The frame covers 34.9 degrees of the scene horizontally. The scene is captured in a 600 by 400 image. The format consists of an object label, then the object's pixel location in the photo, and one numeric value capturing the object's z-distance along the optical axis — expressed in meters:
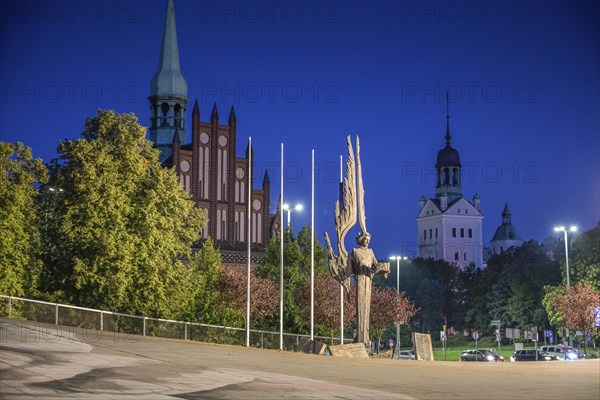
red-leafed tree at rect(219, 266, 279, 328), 64.19
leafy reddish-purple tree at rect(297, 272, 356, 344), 69.19
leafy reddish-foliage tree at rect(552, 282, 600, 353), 66.62
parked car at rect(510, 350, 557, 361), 62.67
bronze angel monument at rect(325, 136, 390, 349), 30.39
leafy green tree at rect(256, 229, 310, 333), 63.22
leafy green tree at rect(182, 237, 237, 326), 55.72
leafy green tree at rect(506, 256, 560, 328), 102.38
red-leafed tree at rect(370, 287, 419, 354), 81.18
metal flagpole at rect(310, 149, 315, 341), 42.45
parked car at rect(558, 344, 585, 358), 64.50
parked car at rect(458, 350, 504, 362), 65.91
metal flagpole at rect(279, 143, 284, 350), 38.96
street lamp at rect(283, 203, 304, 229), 51.32
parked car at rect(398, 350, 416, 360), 70.97
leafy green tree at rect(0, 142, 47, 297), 40.44
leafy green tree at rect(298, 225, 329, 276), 75.44
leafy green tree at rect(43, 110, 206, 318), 41.94
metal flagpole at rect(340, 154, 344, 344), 36.47
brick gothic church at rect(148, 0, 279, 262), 97.25
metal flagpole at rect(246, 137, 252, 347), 38.21
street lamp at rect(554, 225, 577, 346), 68.27
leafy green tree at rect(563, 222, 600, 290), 71.75
